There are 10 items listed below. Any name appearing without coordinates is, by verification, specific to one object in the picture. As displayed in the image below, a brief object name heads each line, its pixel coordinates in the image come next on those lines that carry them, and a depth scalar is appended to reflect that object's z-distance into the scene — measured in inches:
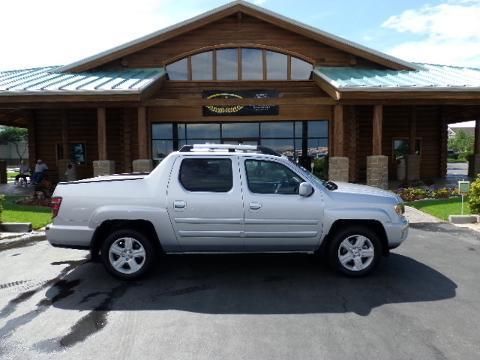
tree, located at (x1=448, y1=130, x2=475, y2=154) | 2699.3
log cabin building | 590.9
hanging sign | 673.0
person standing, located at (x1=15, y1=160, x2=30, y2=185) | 754.3
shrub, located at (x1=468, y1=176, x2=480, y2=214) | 380.8
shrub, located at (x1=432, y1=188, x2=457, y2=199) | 522.9
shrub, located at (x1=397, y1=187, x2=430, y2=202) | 516.1
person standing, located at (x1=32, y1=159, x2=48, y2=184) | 655.1
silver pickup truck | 212.7
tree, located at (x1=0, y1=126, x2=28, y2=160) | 2687.0
